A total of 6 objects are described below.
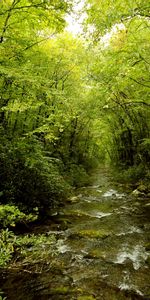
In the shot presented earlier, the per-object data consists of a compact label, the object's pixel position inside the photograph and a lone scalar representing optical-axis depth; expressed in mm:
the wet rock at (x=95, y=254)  7629
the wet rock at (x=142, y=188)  17247
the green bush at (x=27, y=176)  10102
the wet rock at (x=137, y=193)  16438
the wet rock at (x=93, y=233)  9409
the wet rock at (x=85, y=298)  5414
